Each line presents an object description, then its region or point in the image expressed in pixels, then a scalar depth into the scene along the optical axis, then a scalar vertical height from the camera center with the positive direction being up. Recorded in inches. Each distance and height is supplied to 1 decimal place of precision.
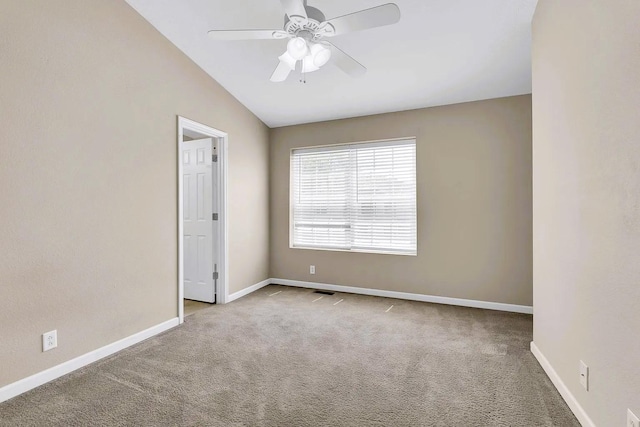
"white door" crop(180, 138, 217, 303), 164.4 -4.8
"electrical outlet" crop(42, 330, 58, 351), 90.9 -36.3
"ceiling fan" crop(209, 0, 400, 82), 74.9 +45.5
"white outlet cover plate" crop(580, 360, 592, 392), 69.8 -36.4
